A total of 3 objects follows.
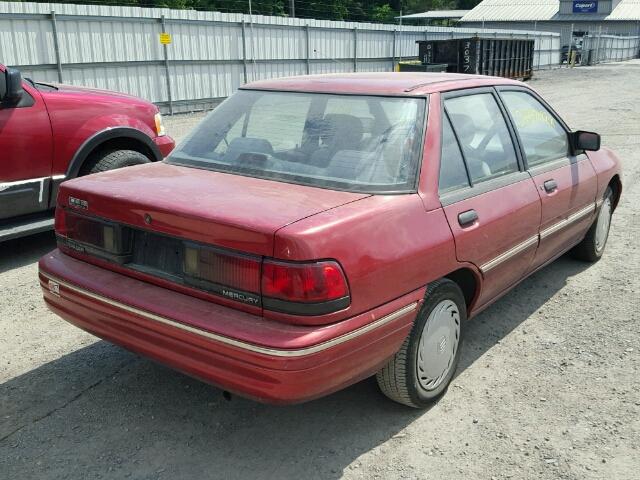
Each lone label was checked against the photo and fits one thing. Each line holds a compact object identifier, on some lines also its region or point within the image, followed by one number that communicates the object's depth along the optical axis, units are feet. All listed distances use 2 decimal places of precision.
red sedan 8.41
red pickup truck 17.01
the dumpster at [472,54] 76.79
